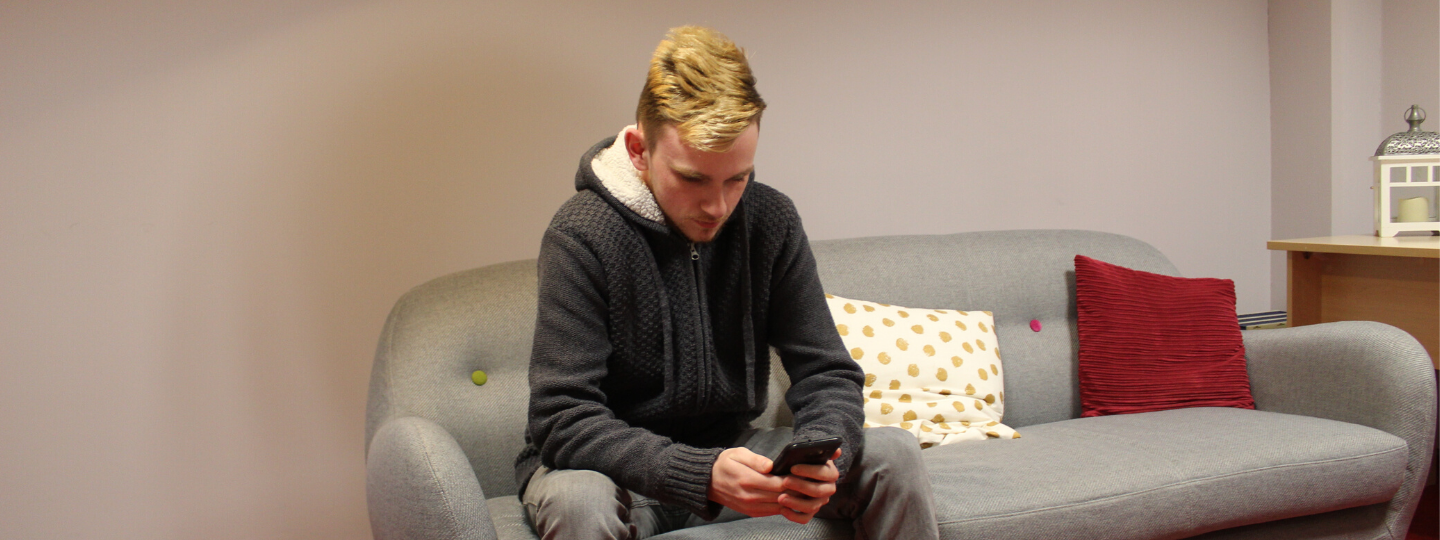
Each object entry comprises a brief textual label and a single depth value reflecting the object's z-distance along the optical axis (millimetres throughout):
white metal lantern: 2158
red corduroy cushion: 1897
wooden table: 1969
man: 1152
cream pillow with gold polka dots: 1751
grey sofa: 1308
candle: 2209
